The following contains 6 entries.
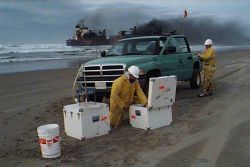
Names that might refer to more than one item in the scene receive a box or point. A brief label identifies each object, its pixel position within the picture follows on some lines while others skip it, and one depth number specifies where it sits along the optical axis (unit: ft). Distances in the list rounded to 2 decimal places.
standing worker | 40.88
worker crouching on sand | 28.76
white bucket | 22.30
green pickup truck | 35.63
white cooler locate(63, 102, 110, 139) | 25.88
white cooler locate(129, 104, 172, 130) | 28.04
